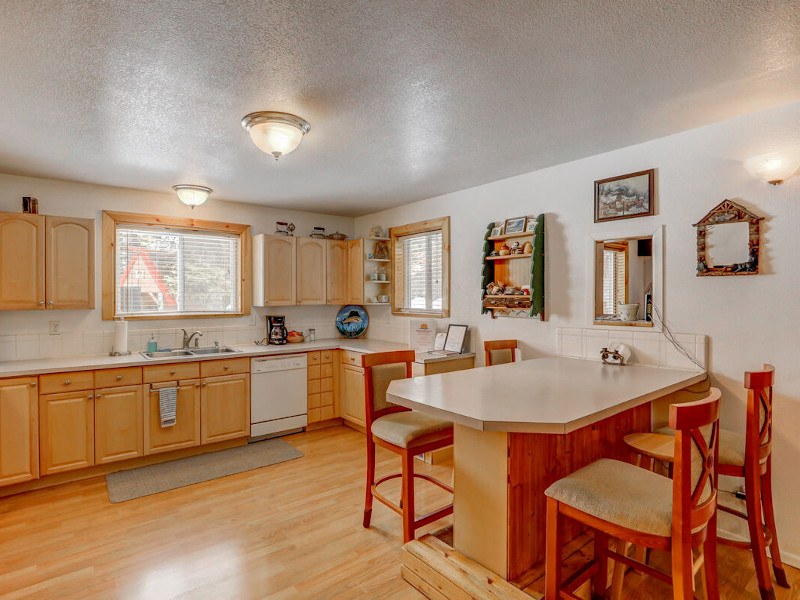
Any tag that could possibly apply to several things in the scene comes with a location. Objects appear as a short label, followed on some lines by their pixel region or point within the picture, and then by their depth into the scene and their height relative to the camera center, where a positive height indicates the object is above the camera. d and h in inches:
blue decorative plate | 215.6 -11.0
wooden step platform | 66.4 -45.6
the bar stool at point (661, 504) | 52.7 -27.5
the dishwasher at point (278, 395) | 168.6 -38.4
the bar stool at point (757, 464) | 74.4 -30.6
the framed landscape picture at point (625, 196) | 114.2 +28.0
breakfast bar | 67.5 -25.7
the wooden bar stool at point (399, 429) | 89.3 -28.3
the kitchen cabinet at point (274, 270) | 183.9 +13.1
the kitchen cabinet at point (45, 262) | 133.8 +12.6
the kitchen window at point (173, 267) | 162.2 +13.3
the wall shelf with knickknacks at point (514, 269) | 137.5 +10.2
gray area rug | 129.6 -56.6
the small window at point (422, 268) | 175.3 +13.5
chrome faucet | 172.4 -15.0
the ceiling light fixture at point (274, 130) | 95.2 +38.1
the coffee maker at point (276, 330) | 191.3 -13.6
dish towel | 145.9 -35.7
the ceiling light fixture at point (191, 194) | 151.6 +37.8
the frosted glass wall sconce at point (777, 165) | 91.0 +28.2
